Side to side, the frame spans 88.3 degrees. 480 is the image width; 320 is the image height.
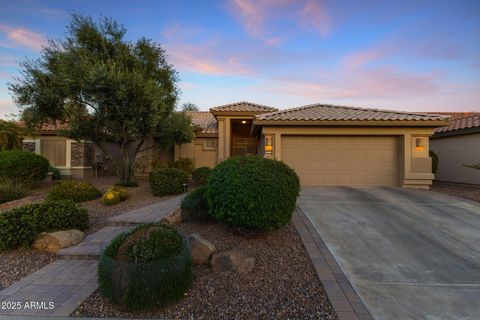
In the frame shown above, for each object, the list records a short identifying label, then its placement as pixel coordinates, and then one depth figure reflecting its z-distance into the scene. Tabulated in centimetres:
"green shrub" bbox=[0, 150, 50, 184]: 930
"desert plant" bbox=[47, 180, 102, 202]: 787
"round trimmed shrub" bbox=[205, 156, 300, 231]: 406
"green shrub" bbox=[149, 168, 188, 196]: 885
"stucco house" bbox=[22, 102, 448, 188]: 997
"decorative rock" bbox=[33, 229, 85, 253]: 441
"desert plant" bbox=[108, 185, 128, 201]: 820
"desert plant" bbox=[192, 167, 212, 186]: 1053
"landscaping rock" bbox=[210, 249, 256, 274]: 355
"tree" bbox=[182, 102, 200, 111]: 4153
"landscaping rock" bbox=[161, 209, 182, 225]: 536
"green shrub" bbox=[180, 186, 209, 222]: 539
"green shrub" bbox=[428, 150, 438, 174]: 1167
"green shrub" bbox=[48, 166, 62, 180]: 1272
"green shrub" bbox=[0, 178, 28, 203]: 814
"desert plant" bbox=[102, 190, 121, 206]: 769
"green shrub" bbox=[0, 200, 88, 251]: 443
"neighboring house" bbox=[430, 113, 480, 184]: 1084
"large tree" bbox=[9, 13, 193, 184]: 837
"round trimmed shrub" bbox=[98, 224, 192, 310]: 270
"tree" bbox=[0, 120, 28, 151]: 1173
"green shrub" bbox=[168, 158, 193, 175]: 1357
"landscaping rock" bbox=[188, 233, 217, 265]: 378
